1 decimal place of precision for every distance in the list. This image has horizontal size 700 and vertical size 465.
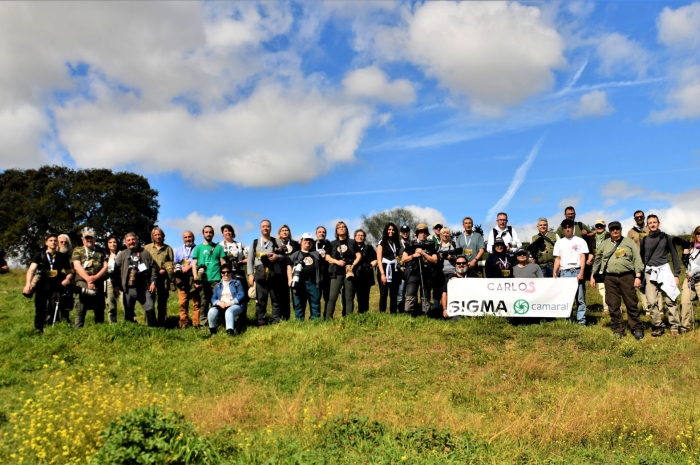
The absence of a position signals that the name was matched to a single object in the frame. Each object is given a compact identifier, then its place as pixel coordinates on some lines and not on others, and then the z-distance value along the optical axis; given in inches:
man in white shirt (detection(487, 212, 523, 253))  462.6
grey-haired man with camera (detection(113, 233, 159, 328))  432.8
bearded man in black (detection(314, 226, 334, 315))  450.3
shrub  190.4
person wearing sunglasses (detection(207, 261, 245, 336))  424.2
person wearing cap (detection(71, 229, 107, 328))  430.3
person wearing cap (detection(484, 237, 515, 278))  452.4
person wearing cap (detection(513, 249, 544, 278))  449.7
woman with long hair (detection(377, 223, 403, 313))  445.1
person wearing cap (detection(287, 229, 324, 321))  442.3
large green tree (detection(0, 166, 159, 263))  1593.3
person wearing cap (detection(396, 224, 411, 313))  444.8
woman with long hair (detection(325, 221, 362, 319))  442.9
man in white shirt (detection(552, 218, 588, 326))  437.4
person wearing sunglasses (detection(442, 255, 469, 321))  452.4
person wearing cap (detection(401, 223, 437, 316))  438.9
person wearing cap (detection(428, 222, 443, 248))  458.0
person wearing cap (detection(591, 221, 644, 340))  405.1
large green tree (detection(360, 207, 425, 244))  2805.1
